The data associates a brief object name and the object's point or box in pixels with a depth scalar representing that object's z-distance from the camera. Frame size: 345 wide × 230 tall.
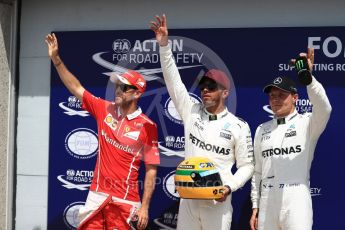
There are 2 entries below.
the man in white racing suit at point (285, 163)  8.46
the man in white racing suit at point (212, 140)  8.82
